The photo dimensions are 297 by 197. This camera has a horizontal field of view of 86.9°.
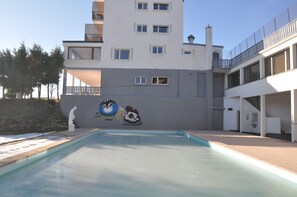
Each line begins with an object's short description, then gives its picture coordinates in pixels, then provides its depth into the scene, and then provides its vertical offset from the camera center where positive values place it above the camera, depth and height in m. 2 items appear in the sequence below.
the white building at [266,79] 7.39 +1.66
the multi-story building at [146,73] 12.15 +2.72
